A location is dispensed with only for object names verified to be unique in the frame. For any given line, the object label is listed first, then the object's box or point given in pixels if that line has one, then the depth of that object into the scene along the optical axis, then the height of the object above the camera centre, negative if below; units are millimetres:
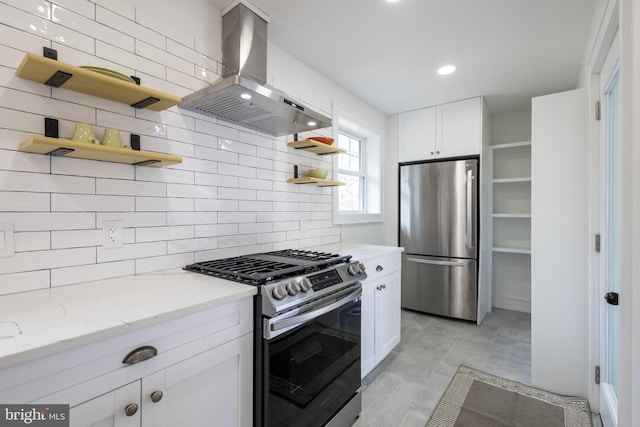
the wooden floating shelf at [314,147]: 2348 +540
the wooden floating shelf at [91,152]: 1107 +253
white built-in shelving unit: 3908 -206
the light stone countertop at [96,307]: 753 -312
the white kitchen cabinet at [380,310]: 2188 -771
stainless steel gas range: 1315 -607
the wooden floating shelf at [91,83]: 1105 +538
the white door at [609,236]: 1648 -135
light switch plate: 1131 -97
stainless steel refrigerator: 3396 -275
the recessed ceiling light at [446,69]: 2717 +1316
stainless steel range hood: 1611 +624
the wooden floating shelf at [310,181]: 2367 +260
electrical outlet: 1403 -98
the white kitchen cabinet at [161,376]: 784 -512
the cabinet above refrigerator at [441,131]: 3438 +993
